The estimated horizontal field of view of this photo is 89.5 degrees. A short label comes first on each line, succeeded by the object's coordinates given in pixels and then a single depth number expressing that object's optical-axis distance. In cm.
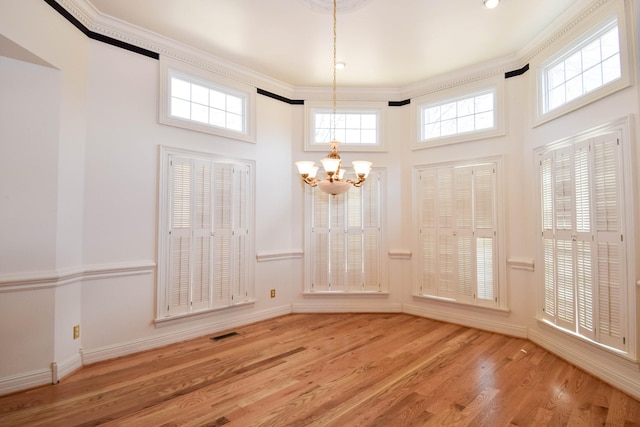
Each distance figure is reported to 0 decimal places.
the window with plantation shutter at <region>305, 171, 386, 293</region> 486
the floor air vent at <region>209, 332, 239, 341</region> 382
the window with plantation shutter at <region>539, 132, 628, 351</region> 274
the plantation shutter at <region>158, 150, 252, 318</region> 365
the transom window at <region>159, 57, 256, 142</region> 369
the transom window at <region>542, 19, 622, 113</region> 283
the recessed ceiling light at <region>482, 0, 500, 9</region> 297
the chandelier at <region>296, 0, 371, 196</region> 295
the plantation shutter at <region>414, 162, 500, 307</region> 413
